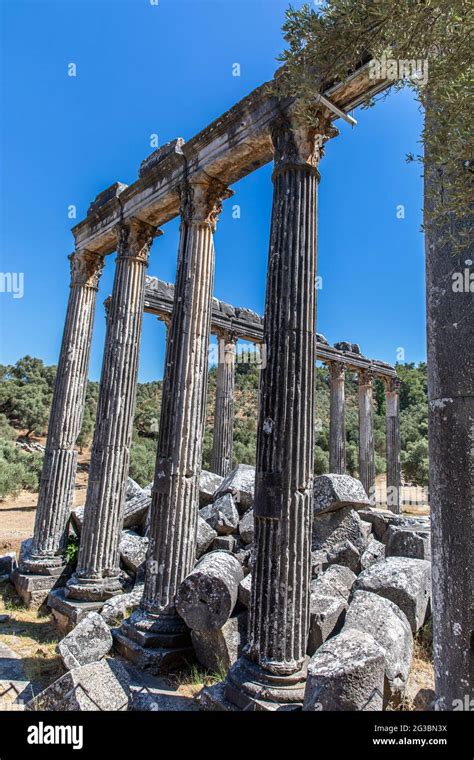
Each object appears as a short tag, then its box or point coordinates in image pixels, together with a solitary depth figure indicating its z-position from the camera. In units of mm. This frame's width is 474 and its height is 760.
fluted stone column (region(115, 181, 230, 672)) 6836
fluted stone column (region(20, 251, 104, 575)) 10398
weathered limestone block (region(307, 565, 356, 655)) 5605
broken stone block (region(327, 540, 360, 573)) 8484
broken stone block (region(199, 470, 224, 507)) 11508
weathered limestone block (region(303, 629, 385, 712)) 3797
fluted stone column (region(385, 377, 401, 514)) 24656
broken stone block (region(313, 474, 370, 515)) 9469
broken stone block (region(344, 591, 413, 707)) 4875
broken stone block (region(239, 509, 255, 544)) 9633
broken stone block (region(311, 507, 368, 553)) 9266
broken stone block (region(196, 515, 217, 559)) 9367
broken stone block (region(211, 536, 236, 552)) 9438
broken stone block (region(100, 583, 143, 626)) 8070
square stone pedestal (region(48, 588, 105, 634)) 8250
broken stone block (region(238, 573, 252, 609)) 6406
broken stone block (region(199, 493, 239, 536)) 9844
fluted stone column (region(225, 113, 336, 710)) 4957
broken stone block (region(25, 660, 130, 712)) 4398
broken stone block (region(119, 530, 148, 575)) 9680
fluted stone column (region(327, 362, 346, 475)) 21594
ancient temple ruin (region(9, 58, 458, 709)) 5219
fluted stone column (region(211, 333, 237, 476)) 16922
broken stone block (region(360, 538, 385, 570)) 8688
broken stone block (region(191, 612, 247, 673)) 6051
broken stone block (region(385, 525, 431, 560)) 7855
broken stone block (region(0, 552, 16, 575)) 11273
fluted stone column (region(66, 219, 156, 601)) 8977
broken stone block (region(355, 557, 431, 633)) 6438
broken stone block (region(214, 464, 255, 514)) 10469
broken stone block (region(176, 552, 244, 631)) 6055
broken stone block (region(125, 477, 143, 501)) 11805
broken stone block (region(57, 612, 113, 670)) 6234
